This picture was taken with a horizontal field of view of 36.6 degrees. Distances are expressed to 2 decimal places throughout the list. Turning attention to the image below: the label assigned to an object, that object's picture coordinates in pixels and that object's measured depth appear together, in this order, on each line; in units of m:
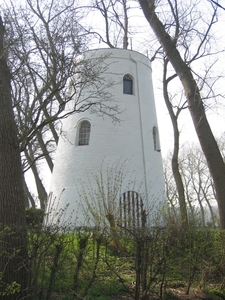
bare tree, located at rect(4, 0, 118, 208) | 7.47
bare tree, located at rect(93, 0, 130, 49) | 16.74
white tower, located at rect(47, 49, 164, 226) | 12.62
